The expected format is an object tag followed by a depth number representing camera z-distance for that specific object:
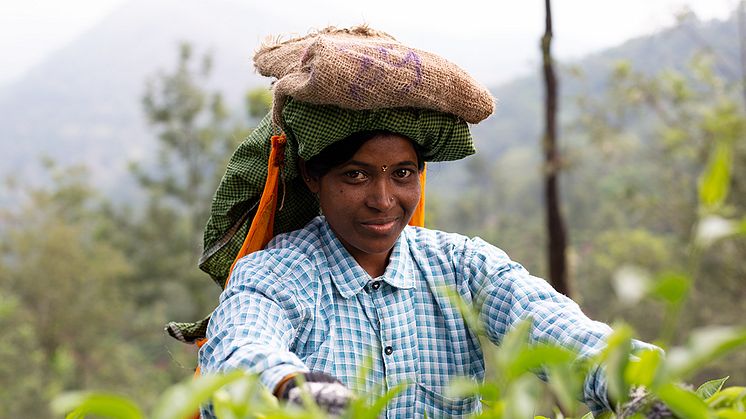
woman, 2.59
